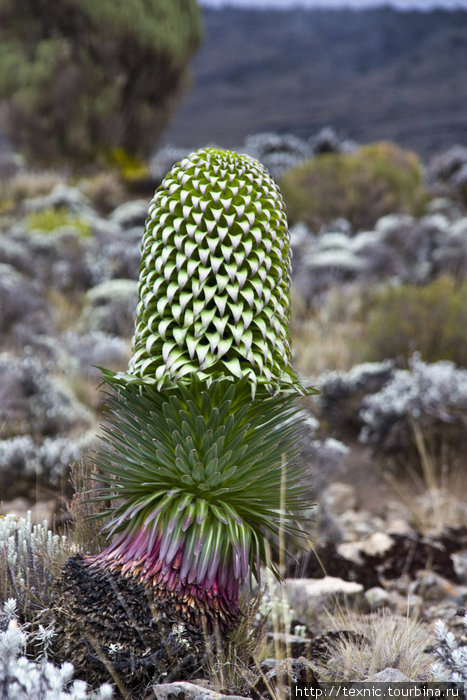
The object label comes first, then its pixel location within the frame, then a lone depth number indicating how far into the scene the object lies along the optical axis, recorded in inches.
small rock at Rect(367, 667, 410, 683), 68.4
